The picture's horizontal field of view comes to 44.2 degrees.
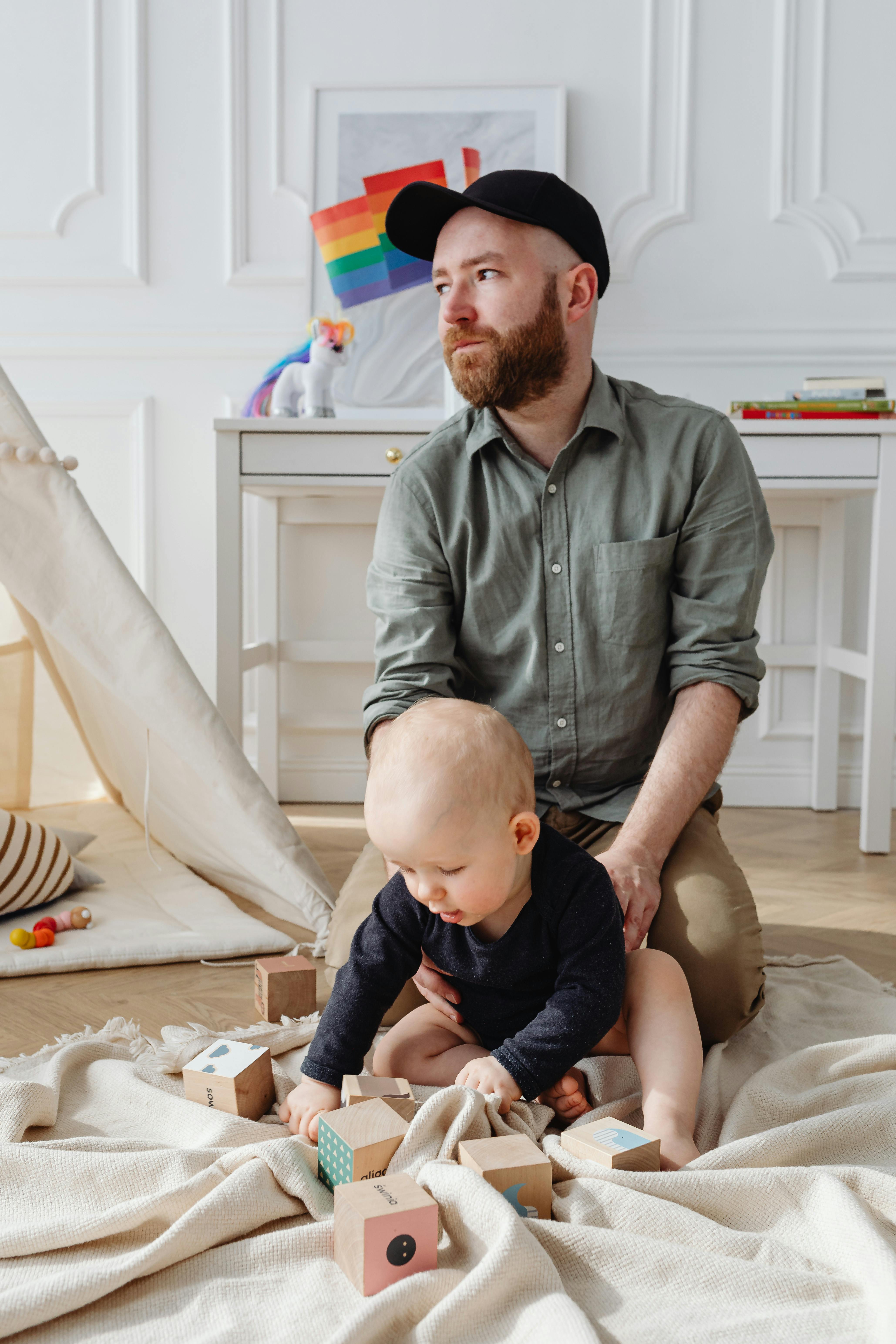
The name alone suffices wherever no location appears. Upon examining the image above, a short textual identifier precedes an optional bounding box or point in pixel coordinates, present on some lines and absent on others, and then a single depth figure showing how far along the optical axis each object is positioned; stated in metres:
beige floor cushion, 1.42
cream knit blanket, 0.69
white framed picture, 2.26
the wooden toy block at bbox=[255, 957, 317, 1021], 1.23
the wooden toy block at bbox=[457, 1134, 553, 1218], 0.78
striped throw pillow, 1.54
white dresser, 1.96
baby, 0.86
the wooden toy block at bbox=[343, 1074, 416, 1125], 0.88
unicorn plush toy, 2.10
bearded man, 1.26
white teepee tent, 1.50
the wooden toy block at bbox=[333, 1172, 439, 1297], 0.71
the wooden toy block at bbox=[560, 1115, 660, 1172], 0.81
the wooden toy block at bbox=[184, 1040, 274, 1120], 0.95
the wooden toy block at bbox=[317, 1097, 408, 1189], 0.80
